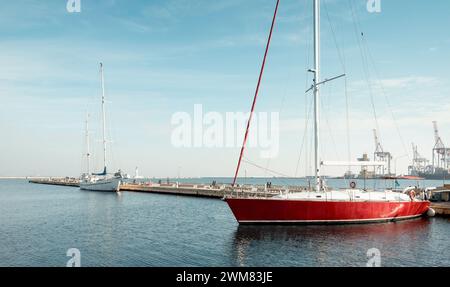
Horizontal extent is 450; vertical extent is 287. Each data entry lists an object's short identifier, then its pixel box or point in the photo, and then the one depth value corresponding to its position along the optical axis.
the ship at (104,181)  82.81
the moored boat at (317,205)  31.33
